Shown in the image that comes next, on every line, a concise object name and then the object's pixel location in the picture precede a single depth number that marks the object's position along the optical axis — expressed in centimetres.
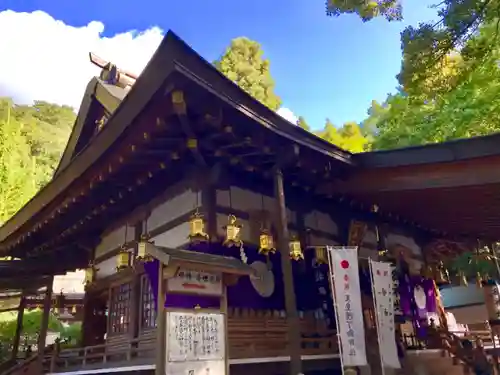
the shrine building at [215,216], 545
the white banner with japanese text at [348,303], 666
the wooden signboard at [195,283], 506
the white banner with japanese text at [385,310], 741
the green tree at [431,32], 670
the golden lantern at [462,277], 1427
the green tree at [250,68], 2528
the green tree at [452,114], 1332
